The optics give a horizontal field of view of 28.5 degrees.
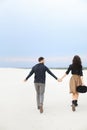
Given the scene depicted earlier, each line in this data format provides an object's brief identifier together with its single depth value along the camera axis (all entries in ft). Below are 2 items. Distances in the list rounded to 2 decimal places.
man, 20.43
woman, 21.05
